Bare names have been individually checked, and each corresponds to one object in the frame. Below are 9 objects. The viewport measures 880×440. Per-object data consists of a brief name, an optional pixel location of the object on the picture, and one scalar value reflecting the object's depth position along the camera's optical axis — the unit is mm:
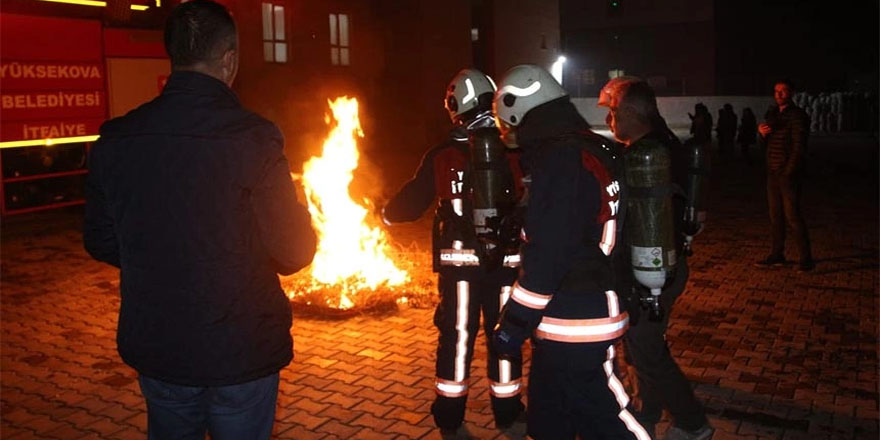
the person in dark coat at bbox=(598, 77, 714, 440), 3957
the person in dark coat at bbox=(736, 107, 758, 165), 24203
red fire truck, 11758
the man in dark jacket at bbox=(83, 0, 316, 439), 2393
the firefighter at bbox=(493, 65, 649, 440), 3182
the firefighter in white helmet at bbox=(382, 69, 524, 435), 4453
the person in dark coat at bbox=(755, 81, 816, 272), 8094
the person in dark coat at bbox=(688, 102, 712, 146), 20969
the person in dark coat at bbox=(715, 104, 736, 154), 25172
